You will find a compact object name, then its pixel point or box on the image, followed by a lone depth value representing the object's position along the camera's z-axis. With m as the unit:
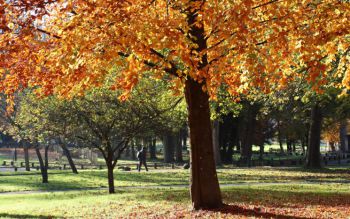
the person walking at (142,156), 37.61
